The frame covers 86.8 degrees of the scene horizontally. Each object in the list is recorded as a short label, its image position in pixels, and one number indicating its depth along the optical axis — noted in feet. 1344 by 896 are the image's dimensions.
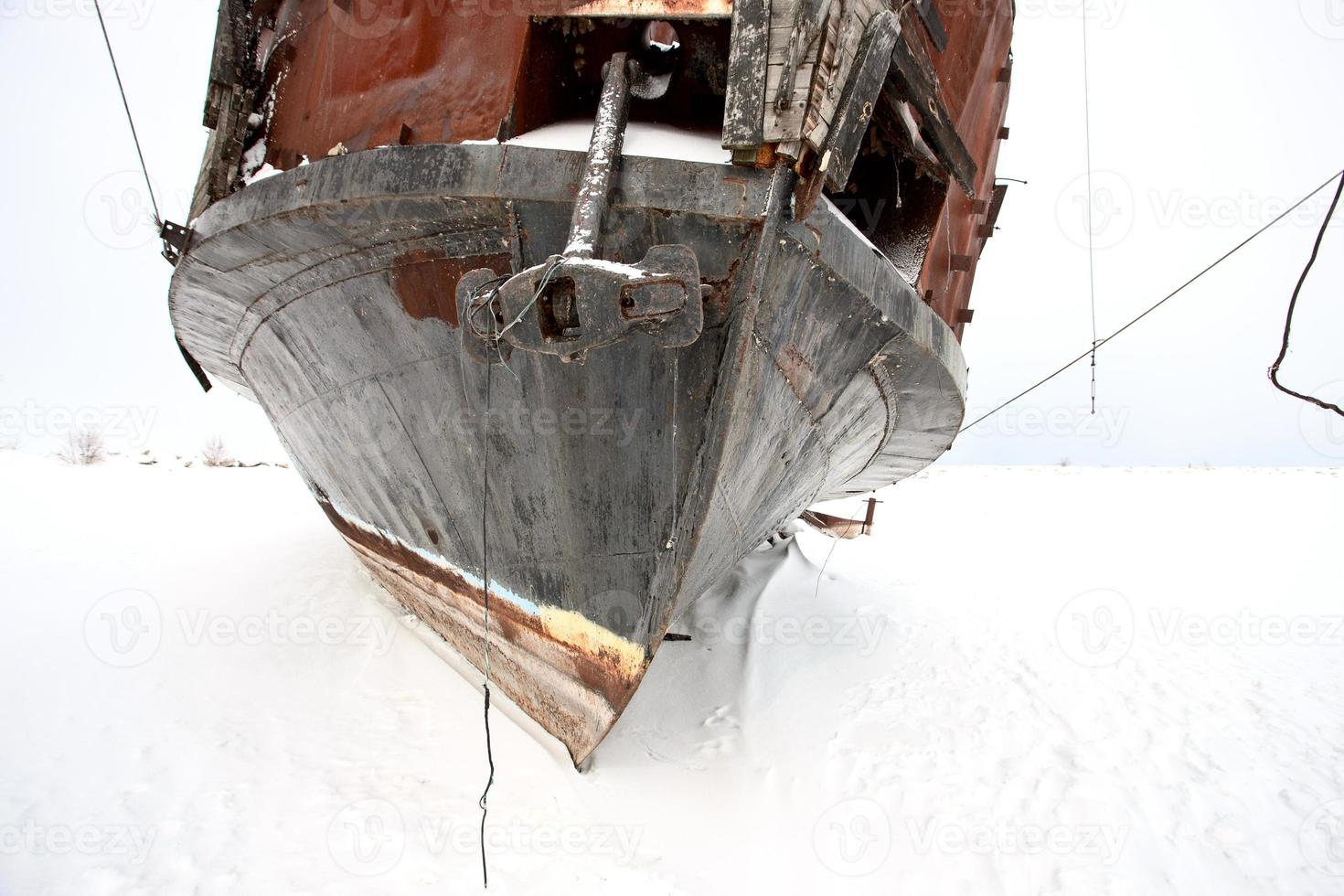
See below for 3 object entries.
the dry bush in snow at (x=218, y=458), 57.11
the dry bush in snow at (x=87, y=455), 48.32
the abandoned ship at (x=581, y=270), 7.13
